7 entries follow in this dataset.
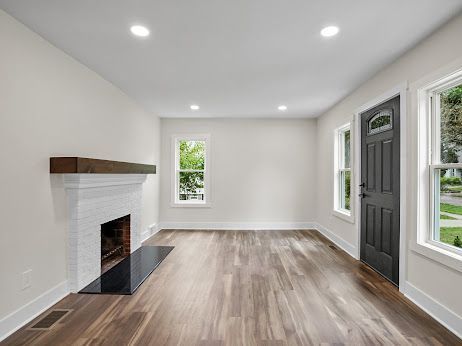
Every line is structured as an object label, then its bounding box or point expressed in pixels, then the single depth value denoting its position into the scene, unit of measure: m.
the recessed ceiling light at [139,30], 2.43
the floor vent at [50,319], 2.30
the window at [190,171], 6.45
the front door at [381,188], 3.20
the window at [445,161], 2.43
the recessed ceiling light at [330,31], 2.43
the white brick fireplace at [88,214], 2.96
